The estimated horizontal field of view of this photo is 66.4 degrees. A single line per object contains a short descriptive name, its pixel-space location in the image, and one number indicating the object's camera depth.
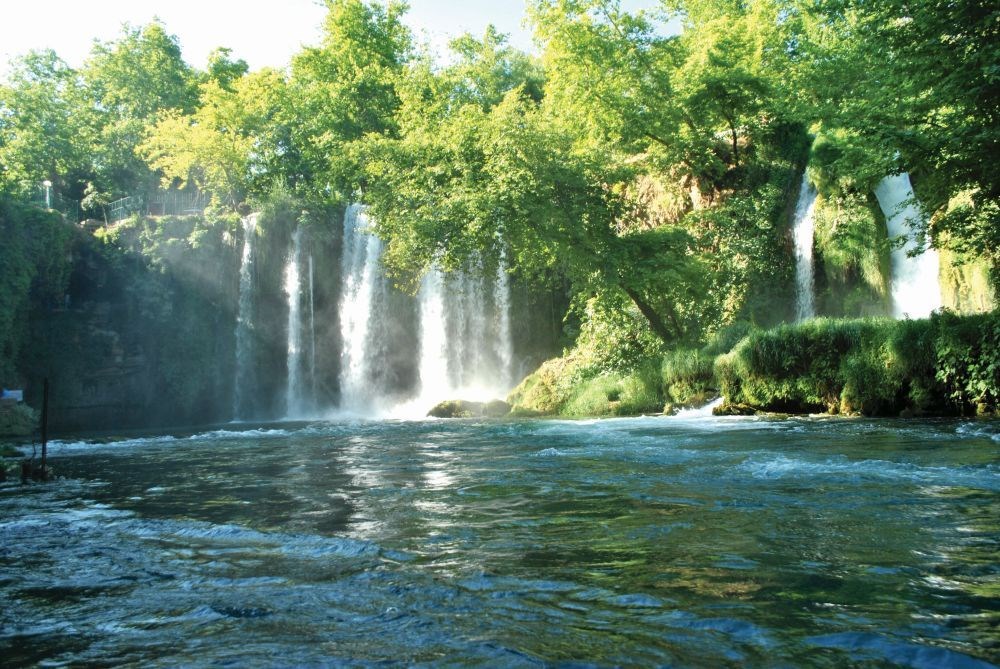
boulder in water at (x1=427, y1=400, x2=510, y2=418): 22.67
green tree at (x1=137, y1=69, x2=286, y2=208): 34.88
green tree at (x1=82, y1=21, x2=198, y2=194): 45.19
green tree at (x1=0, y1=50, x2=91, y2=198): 39.78
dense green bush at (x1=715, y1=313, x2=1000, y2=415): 12.96
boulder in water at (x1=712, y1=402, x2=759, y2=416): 16.21
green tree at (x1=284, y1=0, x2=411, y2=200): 36.91
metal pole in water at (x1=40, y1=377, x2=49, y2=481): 10.14
